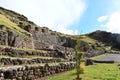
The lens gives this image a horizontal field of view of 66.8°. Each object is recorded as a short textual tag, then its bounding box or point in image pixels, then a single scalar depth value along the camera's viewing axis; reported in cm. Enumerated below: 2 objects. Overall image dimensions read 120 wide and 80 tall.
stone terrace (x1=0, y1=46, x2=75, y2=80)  669
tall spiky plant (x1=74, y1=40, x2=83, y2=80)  833
